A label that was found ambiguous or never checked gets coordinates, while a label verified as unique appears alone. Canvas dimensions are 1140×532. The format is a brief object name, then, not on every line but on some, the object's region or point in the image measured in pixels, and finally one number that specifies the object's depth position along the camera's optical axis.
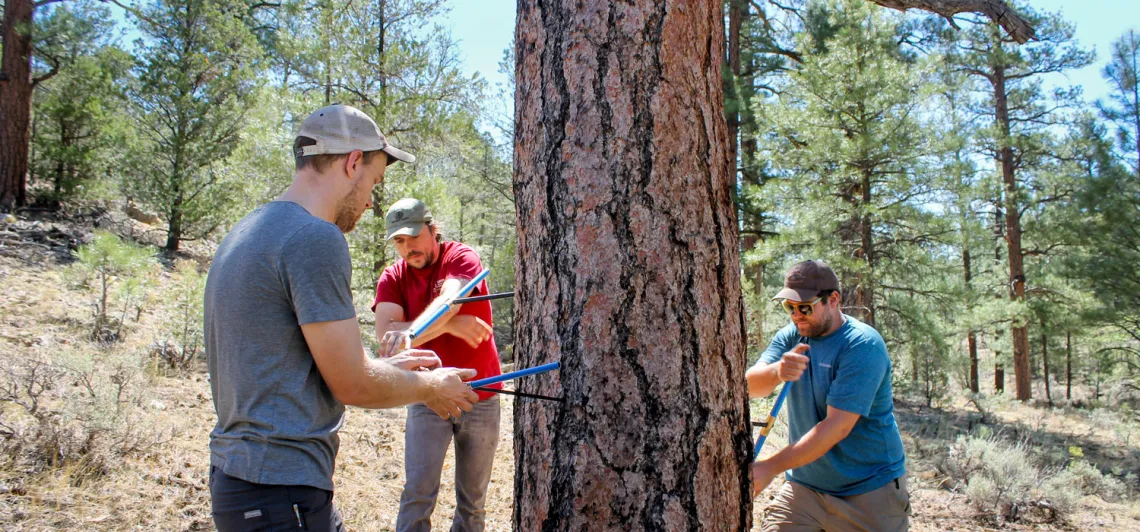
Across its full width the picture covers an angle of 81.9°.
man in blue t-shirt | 2.60
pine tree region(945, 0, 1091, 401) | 14.24
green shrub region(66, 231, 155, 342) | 7.08
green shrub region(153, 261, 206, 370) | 6.64
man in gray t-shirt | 1.62
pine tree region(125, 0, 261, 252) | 11.19
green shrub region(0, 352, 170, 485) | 3.86
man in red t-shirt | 2.90
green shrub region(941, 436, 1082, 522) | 5.12
